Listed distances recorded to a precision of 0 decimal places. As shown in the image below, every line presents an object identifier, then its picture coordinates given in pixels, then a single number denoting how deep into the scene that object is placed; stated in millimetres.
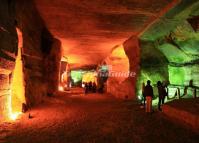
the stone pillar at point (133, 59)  13445
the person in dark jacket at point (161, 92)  8891
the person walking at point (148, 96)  8594
